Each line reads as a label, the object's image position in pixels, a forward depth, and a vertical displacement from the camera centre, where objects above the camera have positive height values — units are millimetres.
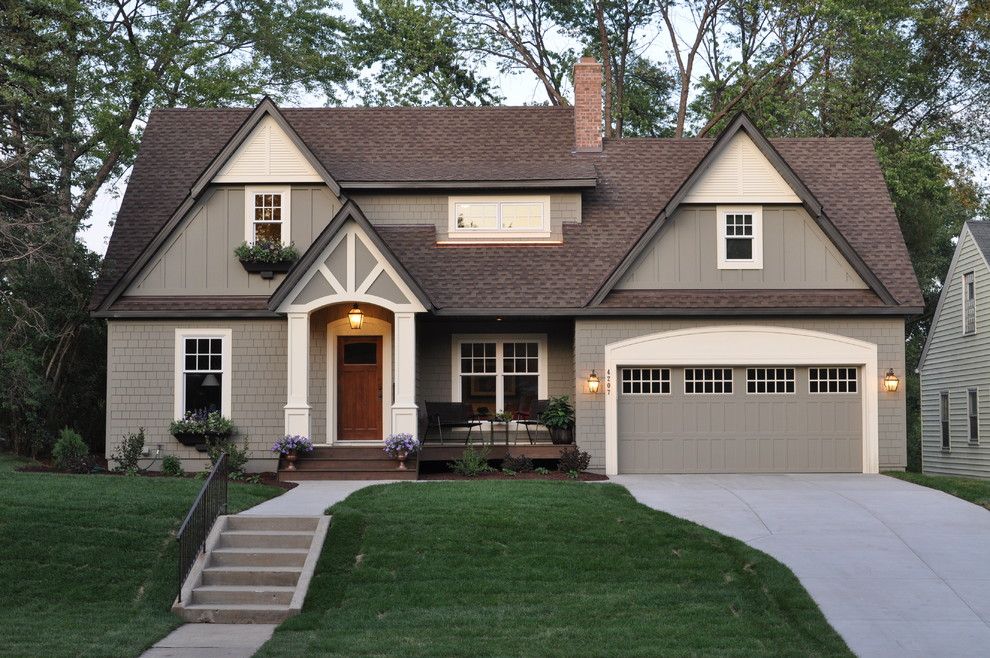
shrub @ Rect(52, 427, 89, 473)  20500 -1013
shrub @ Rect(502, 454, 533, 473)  20672 -1220
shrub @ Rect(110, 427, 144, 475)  20750 -1024
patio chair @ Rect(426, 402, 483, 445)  21578 -355
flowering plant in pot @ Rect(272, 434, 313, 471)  19891 -874
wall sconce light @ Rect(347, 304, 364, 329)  21094 +1401
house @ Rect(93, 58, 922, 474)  21250 +1422
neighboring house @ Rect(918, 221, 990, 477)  28453 +712
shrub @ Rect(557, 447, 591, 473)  20652 -1173
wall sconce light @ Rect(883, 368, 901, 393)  21156 +202
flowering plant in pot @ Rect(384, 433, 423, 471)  19844 -862
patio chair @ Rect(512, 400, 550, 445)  21547 -400
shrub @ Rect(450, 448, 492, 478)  20297 -1197
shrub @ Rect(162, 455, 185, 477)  20656 -1254
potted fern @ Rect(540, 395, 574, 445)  21203 -462
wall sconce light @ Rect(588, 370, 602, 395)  20984 +201
